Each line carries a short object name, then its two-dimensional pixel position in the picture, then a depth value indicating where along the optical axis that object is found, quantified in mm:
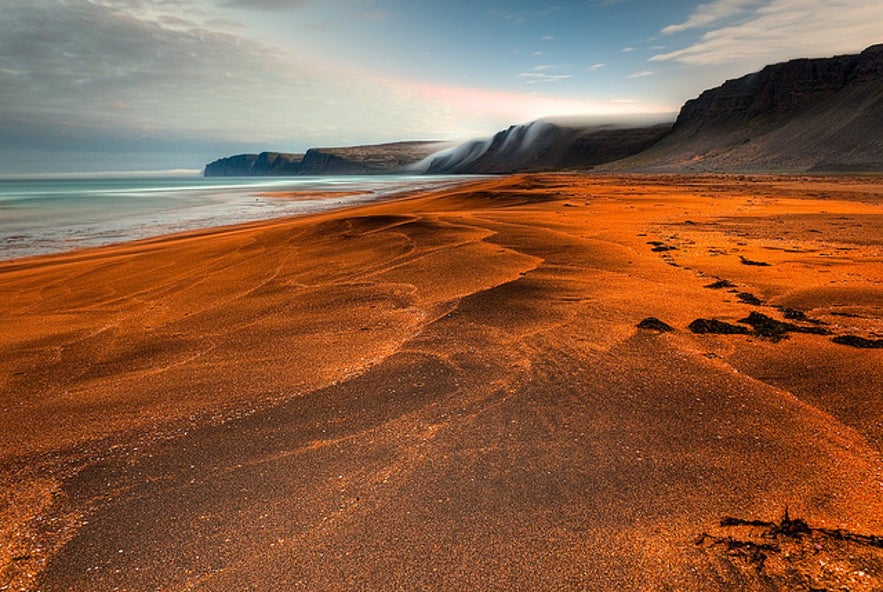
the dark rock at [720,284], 7176
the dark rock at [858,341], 4711
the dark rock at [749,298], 6389
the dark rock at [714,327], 5324
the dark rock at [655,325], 5484
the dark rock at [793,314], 5644
